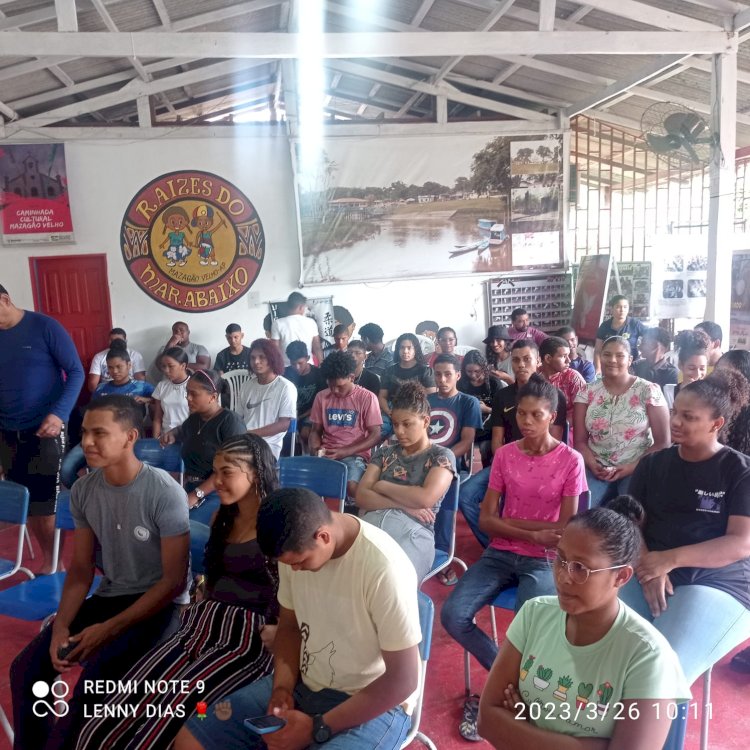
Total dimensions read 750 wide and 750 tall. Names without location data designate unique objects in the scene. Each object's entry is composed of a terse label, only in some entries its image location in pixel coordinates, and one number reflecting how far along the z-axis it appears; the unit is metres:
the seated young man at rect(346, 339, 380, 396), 4.75
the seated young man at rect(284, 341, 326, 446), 4.84
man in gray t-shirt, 2.04
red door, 7.57
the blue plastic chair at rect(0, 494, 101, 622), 2.42
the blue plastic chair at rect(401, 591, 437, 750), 1.73
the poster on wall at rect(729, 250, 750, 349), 5.98
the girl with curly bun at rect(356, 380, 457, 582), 2.64
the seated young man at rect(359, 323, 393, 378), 5.68
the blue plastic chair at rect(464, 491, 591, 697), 2.39
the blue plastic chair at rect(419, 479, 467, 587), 2.78
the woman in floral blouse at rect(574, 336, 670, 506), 3.16
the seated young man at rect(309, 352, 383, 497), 3.90
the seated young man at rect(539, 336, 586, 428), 3.89
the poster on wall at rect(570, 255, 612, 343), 7.54
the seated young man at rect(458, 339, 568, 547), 3.30
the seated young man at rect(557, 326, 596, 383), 4.74
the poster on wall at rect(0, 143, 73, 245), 7.21
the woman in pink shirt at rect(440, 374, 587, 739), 2.31
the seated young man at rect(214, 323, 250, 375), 6.47
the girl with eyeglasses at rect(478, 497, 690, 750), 1.34
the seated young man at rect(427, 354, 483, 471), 3.78
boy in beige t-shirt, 1.56
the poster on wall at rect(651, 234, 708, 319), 6.26
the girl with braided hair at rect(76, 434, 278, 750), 1.76
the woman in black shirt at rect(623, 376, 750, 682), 1.96
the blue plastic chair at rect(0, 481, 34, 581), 2.76
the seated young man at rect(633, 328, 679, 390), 4.21
